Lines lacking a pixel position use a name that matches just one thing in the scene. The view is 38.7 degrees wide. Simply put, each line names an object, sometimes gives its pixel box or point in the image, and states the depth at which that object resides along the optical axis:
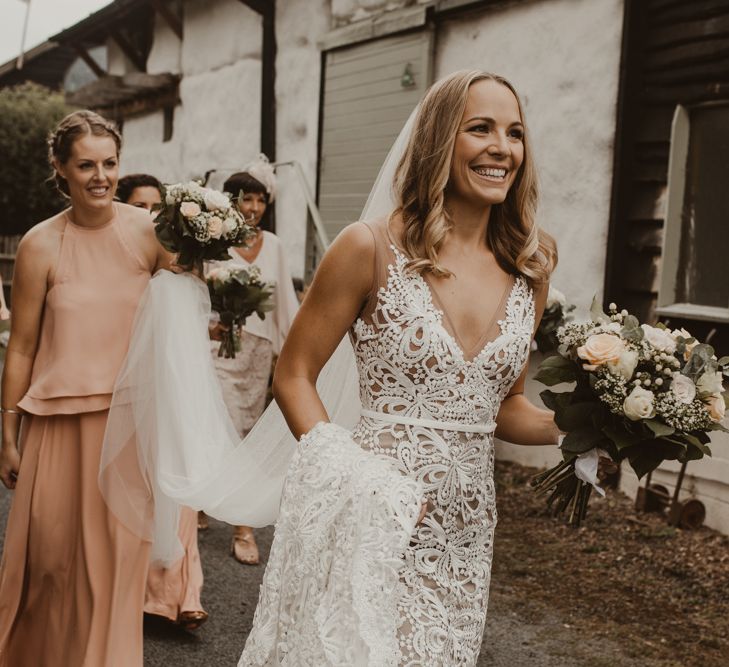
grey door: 10.56
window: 7.47
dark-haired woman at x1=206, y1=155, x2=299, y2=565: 7.13
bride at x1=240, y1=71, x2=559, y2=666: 2.82
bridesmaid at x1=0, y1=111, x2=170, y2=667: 4.16
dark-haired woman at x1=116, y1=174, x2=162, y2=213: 6.50
